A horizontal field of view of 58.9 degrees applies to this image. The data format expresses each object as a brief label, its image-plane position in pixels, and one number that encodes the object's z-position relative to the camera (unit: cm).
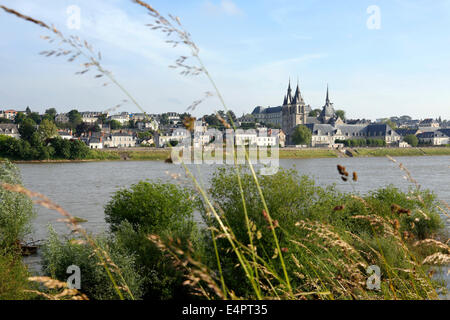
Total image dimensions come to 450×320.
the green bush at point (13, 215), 1905
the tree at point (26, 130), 9606
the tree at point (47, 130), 9351
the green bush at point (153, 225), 1388
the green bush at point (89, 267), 1278
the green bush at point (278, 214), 1325
